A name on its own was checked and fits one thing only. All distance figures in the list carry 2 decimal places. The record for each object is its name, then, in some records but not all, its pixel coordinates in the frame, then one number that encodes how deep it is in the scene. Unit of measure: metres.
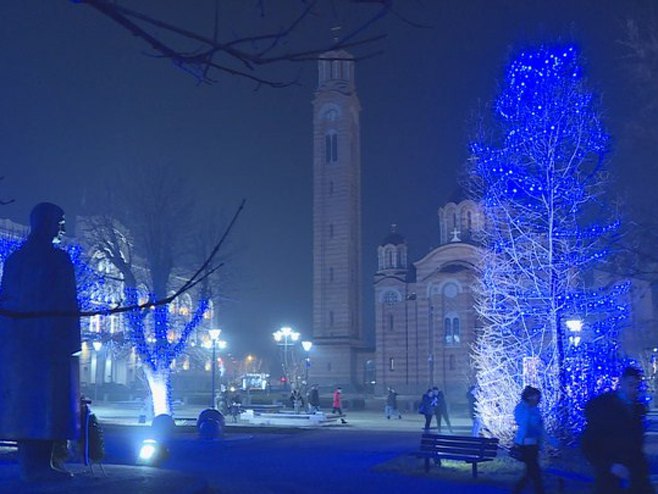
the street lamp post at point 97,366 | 39.28
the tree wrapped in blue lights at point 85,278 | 31.52
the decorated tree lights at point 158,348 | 26.94
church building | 61.62
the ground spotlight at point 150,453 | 16.84
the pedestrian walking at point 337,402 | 36.97
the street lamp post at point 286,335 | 43.44
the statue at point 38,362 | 10.09
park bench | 14.86
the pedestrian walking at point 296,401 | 36.56
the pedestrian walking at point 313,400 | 38.12
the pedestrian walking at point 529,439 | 10.39
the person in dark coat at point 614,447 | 6.27
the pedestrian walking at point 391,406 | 37.28
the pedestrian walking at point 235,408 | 35.16
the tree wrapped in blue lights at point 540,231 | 17.03
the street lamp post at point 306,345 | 39.63
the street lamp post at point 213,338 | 31.41
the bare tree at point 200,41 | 3.96
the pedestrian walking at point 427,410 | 24.64
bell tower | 71.44
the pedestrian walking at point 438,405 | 25.41
